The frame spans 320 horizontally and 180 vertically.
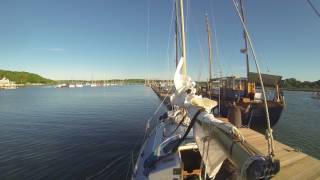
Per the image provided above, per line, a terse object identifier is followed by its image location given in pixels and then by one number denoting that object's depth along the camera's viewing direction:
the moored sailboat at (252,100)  14.22
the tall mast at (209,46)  24.42
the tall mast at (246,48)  16.10
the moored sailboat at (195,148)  2.30
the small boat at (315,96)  43.62
